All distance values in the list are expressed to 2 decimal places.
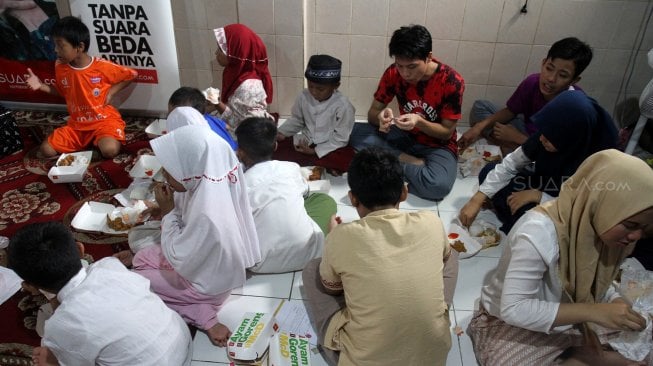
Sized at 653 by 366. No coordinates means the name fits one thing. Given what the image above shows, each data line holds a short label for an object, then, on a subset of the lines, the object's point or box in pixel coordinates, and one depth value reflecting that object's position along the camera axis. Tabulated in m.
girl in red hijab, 3.24
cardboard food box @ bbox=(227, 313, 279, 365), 1.92
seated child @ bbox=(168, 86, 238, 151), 2.83
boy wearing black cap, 3.07
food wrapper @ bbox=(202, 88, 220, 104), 3.21
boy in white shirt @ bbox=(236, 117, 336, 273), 2.33
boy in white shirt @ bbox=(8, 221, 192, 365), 1.49
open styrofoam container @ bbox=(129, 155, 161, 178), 3.03
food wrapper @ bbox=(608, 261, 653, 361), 1.73
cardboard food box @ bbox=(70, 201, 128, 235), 2.63
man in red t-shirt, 2.71
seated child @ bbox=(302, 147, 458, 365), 1.57
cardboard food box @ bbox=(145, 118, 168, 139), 3.54
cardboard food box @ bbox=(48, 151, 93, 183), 3.02
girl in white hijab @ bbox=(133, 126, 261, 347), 1.96
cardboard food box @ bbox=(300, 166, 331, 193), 2.95
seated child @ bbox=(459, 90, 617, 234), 2.25
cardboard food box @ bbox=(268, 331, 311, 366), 1.92
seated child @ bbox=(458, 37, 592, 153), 2.74
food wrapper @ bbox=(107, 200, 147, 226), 2.61
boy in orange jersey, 3.30
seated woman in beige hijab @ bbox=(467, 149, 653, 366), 1.54
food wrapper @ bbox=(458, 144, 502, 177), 3.26
